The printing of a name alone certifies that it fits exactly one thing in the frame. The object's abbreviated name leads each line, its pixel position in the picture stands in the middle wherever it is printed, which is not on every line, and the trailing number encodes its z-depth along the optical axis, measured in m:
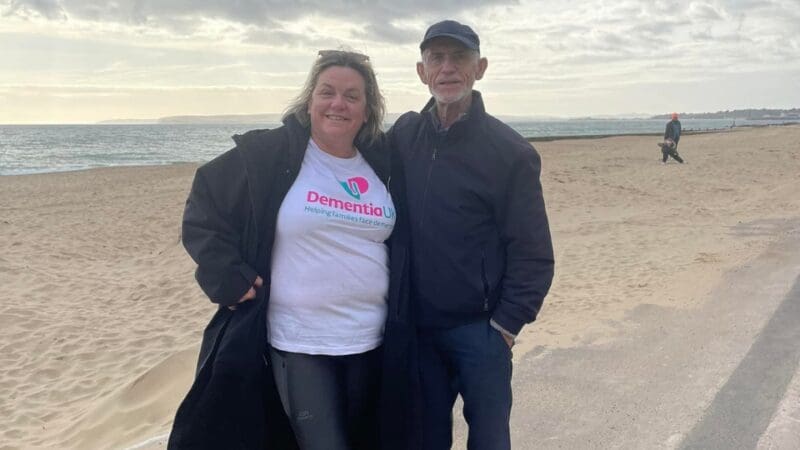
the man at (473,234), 2.43
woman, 2.30
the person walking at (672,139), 20.28
